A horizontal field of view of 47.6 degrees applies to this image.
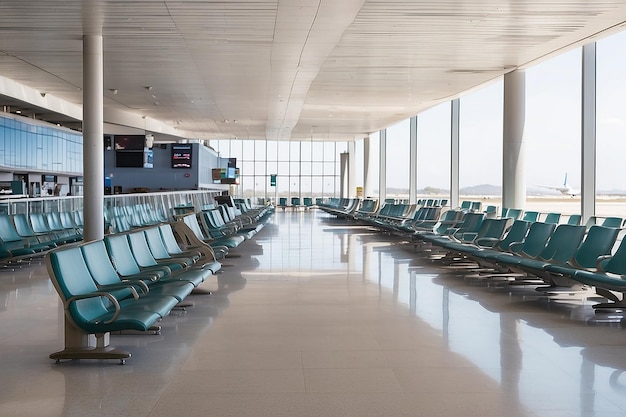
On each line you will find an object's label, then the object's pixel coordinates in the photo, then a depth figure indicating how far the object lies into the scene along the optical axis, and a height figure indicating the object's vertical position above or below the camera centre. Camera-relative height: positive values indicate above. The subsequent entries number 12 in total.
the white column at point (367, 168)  36.44 +1.01
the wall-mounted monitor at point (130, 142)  28.88 +1.82
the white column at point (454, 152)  23.00 +1.18
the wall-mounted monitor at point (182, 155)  31.19 +1.40
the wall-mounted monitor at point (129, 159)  29.49 +1.15
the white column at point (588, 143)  13.74 +0.88
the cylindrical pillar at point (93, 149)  10.87 +0.57
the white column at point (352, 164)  42.25 +1.42
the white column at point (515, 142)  15.41 +1.00
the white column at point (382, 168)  34.72 +0.98
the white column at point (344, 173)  42.51 +0.87
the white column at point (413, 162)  28.83 +1.07
